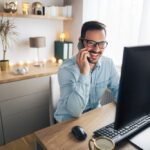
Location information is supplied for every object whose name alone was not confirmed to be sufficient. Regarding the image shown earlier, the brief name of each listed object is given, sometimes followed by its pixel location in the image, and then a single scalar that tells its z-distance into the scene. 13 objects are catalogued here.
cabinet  1.82
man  0.97
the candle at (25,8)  2.18
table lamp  2.21
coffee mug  0.64
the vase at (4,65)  2.03
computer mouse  0.75
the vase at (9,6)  2.01
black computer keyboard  0.76
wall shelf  1.94
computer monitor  0.56
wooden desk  0.72
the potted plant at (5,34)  2.03
